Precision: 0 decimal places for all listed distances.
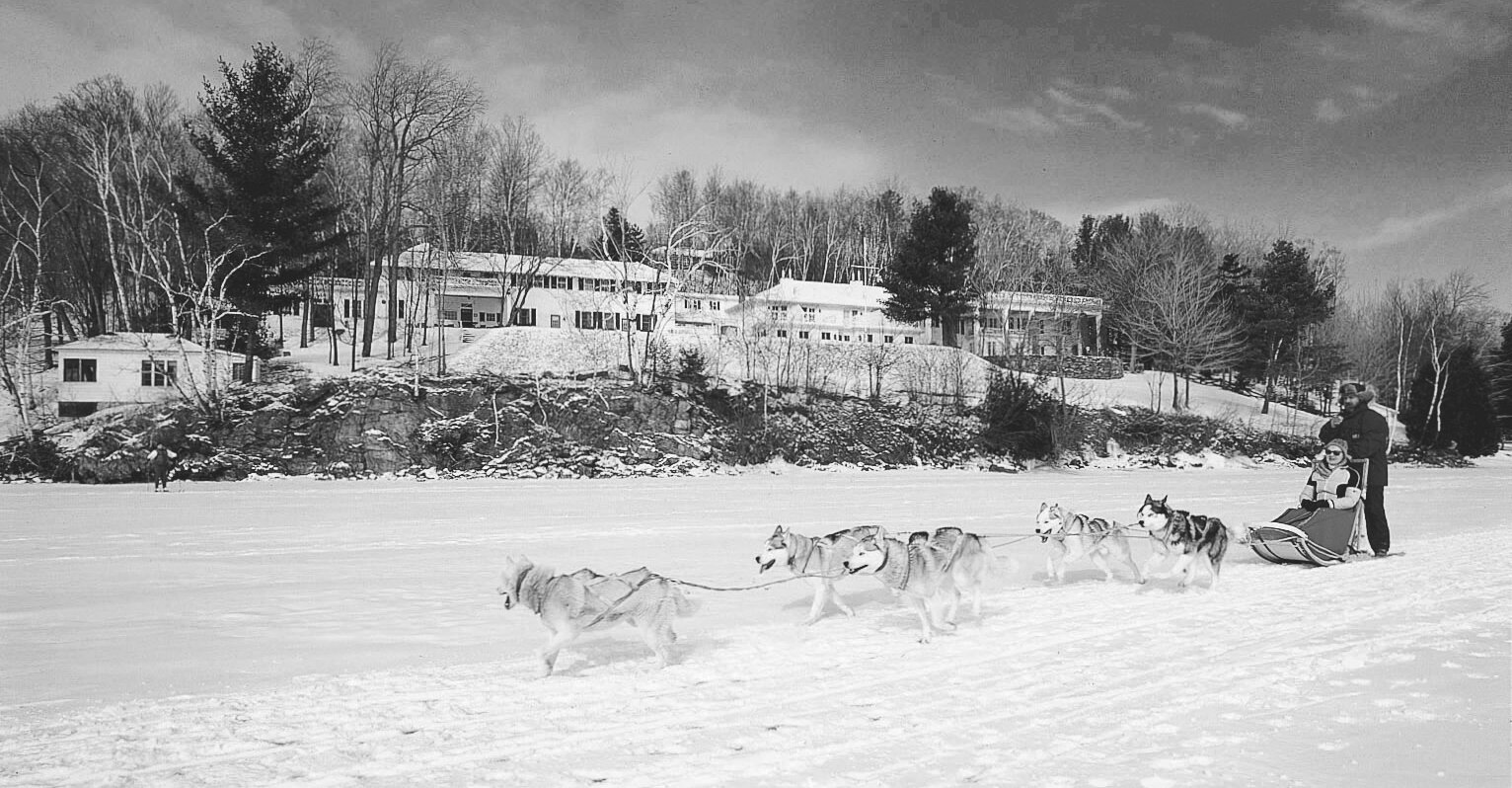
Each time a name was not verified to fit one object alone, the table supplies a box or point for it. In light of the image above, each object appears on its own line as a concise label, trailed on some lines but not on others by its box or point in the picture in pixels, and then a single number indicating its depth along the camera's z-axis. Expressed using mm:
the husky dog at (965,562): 7410
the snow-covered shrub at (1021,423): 35656
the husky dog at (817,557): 7289
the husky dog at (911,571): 7004
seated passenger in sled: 10312
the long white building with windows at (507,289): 45594
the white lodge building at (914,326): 53675
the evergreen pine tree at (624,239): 44531
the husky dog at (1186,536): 8906
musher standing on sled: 10750
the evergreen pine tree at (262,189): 32656
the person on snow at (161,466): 22641
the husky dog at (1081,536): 9445
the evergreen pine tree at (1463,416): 44688
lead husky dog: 5883
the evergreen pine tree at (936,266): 49875
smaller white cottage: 34312
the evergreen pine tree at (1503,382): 51062
